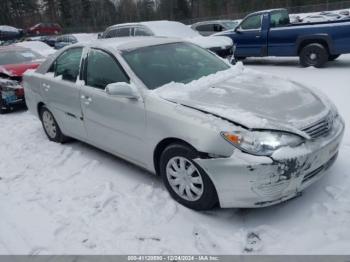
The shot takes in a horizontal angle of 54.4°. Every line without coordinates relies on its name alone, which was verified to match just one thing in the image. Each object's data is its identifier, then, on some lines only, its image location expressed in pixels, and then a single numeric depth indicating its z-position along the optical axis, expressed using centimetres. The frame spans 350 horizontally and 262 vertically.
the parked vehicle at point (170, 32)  921
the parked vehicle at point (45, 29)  3612
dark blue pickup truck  895
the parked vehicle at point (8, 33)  2894
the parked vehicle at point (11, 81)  764
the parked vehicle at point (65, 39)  2247
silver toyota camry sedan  288
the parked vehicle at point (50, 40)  2629
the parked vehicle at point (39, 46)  1536
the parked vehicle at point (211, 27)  1545
